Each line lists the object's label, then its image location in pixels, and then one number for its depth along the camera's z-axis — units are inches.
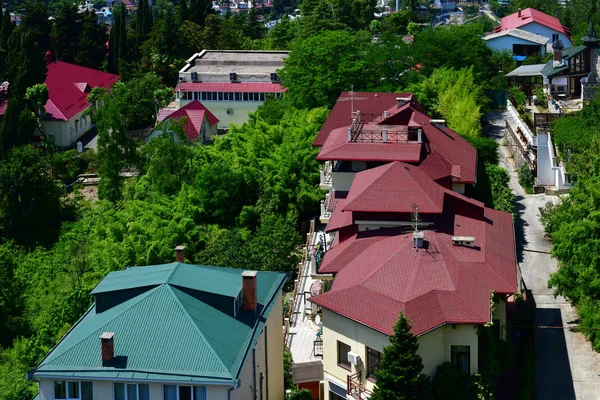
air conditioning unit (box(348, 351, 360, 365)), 1354.6
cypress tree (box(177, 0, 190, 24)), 3959.2
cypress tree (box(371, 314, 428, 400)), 1258.0
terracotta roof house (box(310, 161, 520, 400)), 1332.4
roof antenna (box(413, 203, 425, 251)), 1437.0
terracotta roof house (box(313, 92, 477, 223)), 1813.5
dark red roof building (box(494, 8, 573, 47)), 3629.4
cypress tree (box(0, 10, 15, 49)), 3469.5
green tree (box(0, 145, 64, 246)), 2652.6
